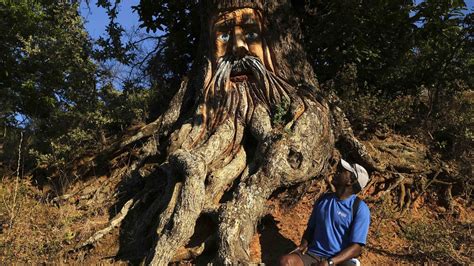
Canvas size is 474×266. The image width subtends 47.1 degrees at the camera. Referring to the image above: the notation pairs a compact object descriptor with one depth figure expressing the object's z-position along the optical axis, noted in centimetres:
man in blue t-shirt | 474
